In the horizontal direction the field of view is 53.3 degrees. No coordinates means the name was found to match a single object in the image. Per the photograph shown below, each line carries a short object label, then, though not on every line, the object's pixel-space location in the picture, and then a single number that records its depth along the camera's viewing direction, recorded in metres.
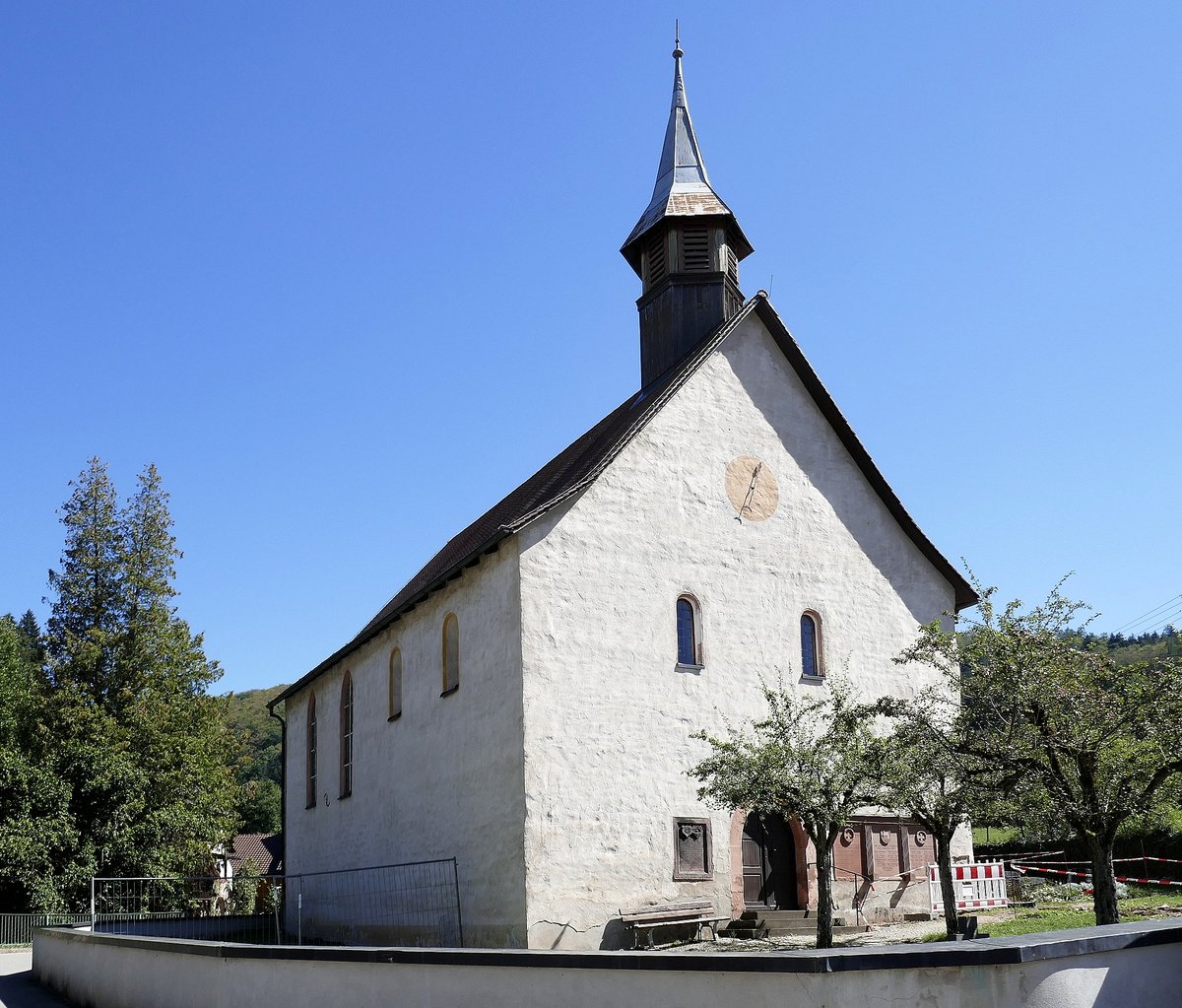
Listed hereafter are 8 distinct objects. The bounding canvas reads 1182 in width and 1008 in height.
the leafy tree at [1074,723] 13.45
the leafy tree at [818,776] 14.97
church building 17.91
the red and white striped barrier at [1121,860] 25.49
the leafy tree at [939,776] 14.99
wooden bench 17.41
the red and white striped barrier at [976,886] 21.03
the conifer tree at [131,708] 37.19
